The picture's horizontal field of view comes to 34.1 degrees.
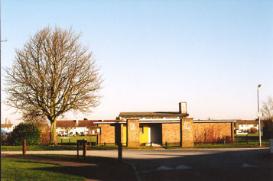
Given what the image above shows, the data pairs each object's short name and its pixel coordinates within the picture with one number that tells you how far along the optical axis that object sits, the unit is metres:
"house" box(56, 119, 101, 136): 111.81
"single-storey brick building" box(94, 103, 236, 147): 48.94
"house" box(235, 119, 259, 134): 140.38
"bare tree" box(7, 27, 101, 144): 44.62
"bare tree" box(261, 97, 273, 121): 83.61
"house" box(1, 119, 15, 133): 67.11
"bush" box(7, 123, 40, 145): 45.75
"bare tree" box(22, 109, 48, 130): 45.41
